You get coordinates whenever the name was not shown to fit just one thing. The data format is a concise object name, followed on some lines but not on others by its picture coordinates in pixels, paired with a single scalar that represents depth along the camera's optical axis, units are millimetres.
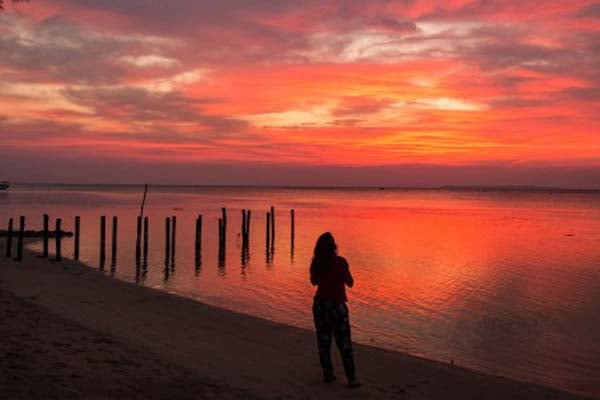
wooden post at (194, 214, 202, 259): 31414
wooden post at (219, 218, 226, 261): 32375
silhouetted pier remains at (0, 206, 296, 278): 25734
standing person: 8109
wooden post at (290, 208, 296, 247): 40469
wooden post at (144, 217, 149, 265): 30609
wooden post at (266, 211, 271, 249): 38453
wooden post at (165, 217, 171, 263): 29391
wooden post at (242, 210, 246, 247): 36891
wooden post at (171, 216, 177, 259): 30753
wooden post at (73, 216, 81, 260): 28150
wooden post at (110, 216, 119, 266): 28750
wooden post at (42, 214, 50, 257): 25725
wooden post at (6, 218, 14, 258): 23950
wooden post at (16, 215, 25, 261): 23203
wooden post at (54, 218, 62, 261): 25075
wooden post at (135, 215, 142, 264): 29016
